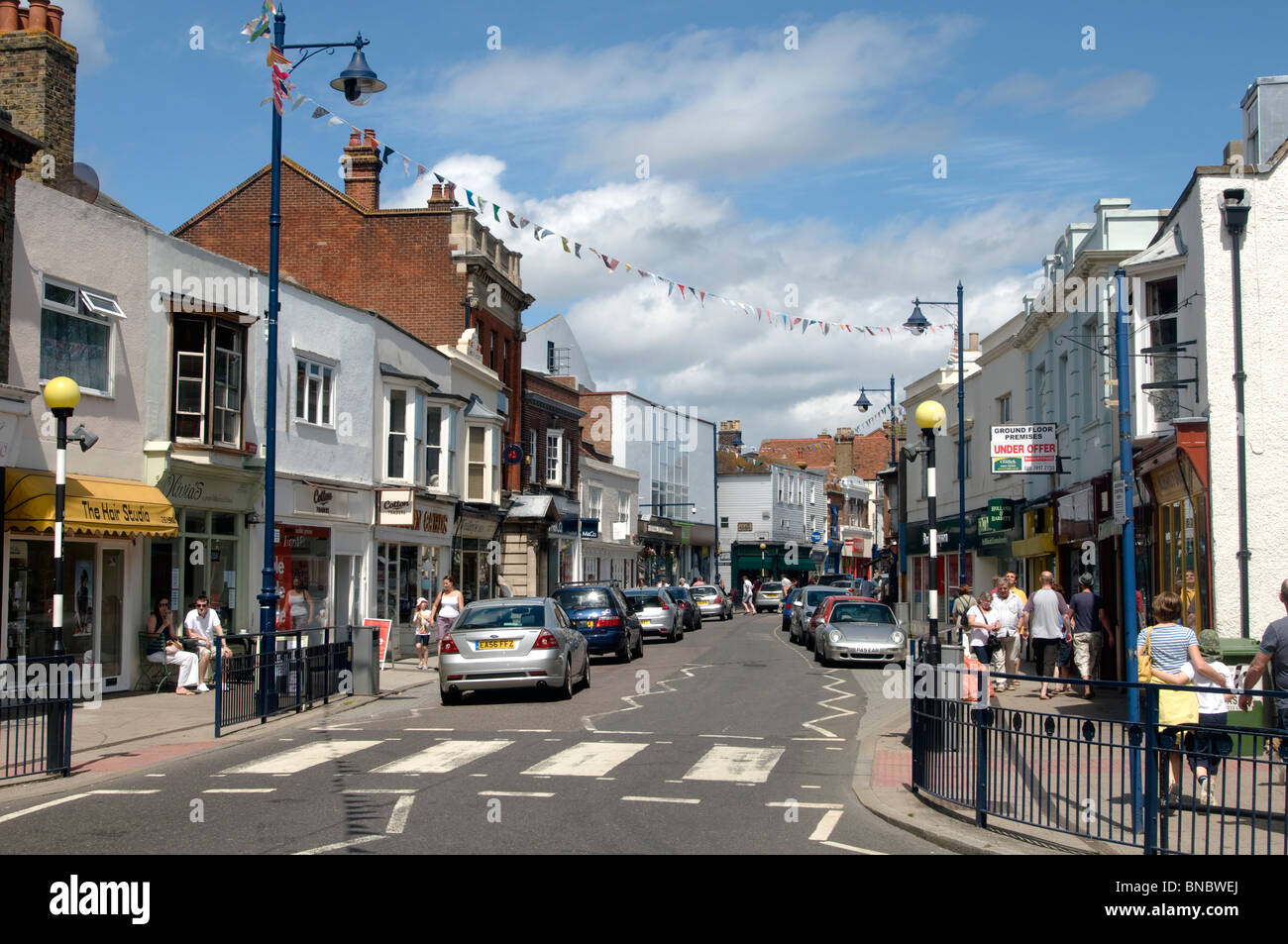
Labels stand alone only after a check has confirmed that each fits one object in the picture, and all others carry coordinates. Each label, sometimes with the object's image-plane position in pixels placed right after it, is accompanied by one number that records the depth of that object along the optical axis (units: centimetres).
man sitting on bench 1894
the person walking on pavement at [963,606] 1922
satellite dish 1952
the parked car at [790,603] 3678
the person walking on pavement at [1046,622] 1886
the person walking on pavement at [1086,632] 1814
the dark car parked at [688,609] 4072
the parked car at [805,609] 3254
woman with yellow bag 952
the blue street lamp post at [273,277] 1636
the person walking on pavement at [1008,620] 1992
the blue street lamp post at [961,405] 2864
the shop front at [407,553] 2728
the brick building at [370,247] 3538
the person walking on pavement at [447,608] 2222
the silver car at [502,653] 1639
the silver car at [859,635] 2392
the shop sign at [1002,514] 2882
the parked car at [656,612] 3366
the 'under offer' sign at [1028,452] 2269
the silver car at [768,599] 6272
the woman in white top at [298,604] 2144
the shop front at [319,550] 2306
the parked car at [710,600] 5128
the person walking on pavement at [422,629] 2403
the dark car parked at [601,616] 2503
